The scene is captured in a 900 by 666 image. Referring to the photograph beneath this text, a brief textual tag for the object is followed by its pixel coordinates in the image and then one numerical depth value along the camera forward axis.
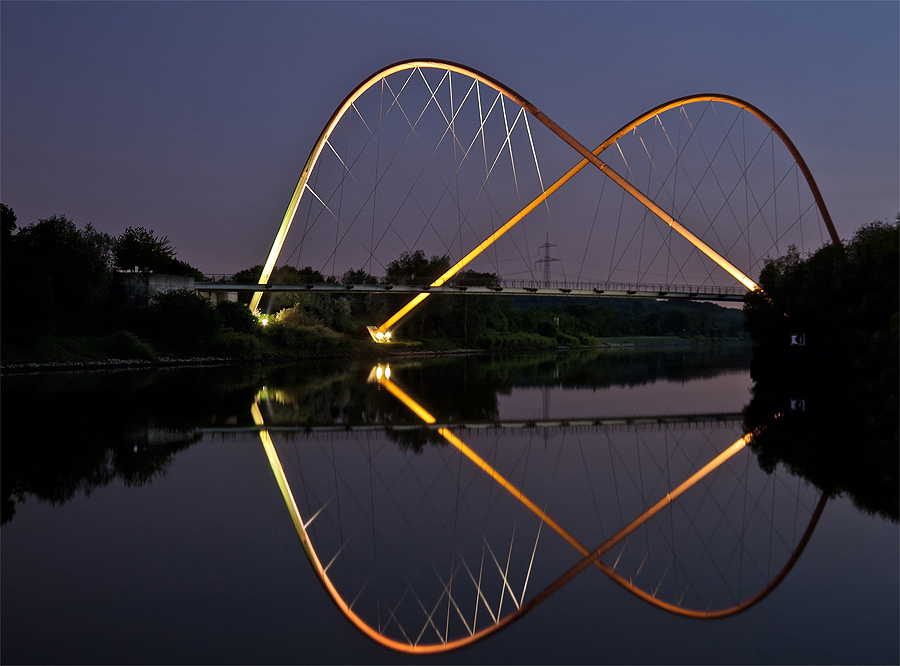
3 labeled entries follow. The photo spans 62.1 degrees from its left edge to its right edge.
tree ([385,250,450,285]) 78.19
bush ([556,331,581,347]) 90.25
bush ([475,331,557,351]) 75.44
